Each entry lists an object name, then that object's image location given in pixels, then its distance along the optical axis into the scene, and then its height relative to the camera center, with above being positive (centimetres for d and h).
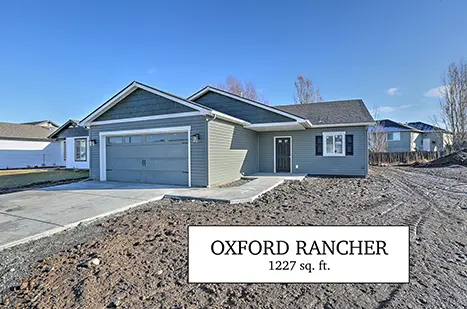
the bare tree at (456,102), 2211 +502
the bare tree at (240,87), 2717 +800
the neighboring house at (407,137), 2670 +213
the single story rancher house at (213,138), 876 +76
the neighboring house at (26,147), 1939 +79
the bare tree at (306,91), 2584 +706
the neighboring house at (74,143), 1752 +101
